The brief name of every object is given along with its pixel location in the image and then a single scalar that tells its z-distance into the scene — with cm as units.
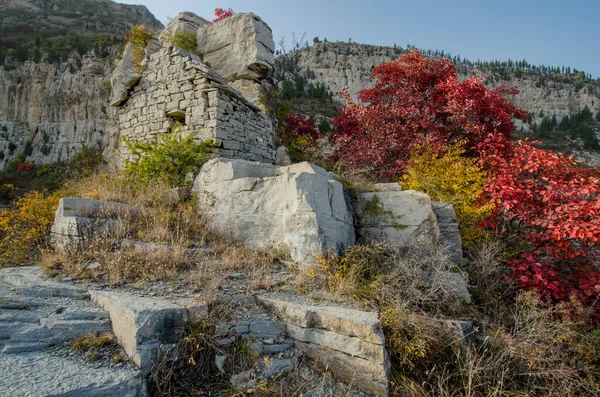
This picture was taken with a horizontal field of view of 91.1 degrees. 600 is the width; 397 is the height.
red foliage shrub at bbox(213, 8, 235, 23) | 1118
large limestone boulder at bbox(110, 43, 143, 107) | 857
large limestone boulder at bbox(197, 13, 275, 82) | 989
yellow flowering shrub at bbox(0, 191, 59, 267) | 449
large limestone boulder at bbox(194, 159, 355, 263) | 421
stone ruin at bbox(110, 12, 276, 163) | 738
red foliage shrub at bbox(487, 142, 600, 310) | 427
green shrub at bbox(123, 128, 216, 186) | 623
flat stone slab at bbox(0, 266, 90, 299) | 291
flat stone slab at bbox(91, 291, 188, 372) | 227
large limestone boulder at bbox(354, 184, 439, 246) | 467
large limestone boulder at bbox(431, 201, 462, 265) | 481
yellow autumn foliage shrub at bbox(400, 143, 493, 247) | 535
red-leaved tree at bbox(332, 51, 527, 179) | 771
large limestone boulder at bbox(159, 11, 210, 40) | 1058
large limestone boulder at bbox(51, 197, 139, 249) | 414
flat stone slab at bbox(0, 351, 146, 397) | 176
